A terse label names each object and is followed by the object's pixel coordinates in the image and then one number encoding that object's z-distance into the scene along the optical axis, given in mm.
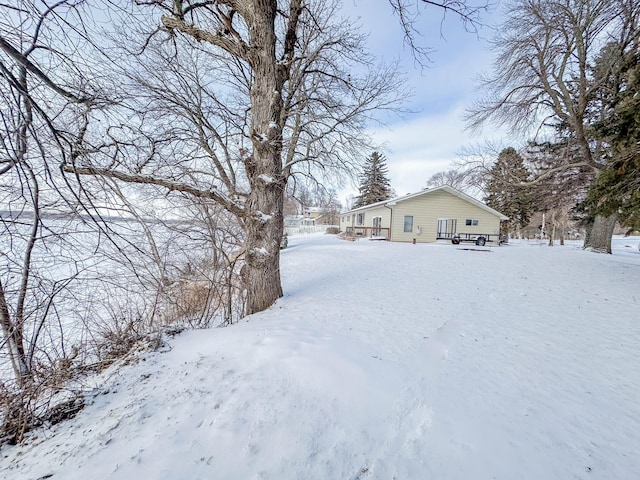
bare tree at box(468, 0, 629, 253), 7762
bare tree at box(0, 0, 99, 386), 1267
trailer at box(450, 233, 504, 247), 17423
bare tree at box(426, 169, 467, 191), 11080
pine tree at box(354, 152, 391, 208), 28844
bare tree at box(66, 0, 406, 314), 4000
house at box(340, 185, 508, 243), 18219
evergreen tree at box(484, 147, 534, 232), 10594
